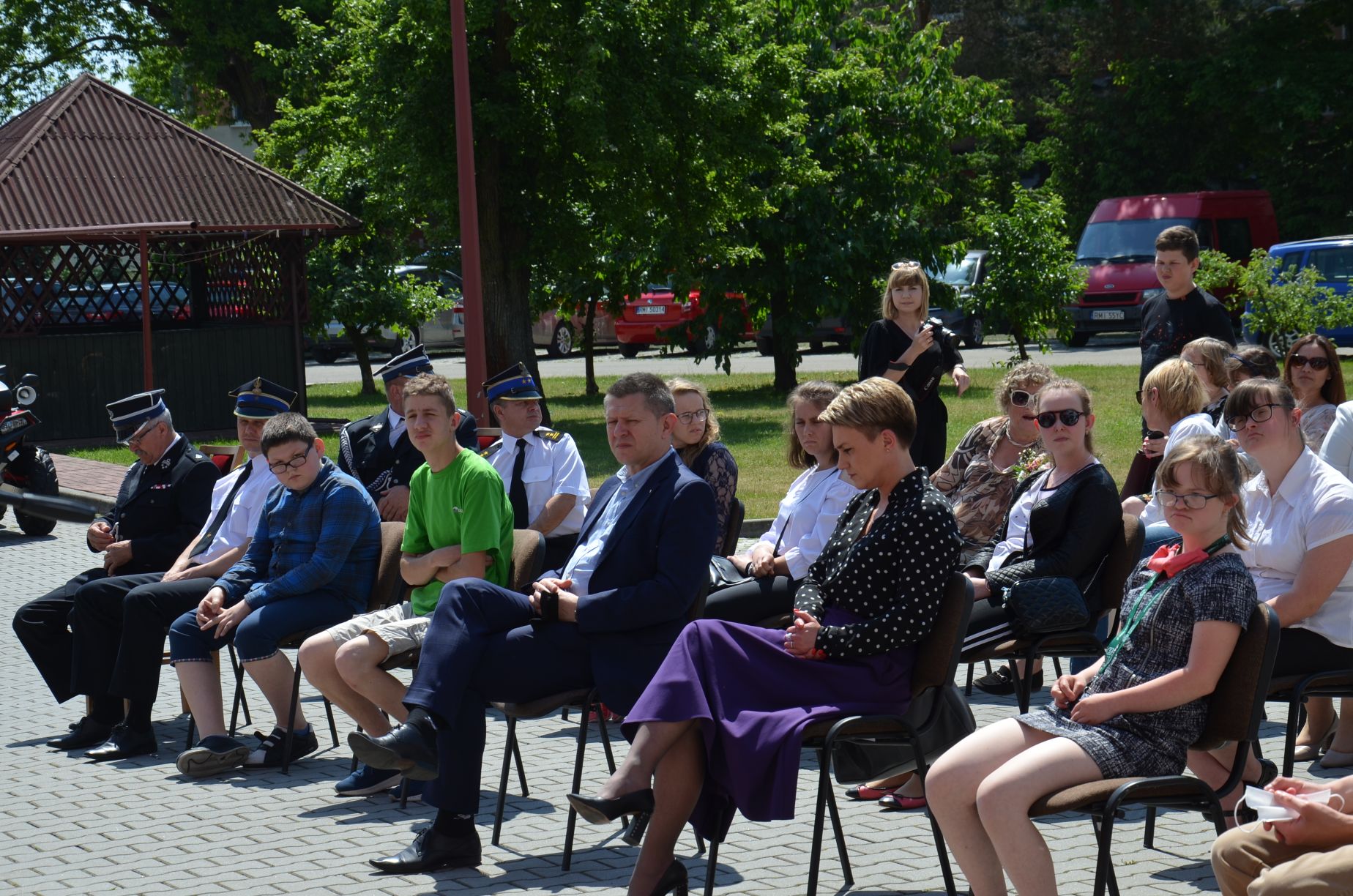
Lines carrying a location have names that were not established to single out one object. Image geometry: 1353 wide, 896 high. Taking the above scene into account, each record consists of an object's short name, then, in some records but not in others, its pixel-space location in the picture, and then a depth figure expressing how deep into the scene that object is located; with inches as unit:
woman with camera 351.3
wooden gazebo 815.7
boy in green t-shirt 250.8
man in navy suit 218.1
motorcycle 575.5
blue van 972.6
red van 1162.0
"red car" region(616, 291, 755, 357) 1305.4
